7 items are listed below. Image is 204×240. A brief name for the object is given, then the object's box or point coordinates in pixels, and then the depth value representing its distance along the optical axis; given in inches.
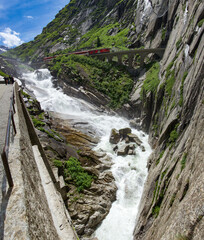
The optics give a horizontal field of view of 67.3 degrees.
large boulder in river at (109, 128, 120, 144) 952.3
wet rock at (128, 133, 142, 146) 920.3
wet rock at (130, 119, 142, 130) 1156.3
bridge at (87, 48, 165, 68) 1505.9
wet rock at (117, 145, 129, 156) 836.6
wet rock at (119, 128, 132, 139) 986.1
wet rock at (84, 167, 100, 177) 658.2
